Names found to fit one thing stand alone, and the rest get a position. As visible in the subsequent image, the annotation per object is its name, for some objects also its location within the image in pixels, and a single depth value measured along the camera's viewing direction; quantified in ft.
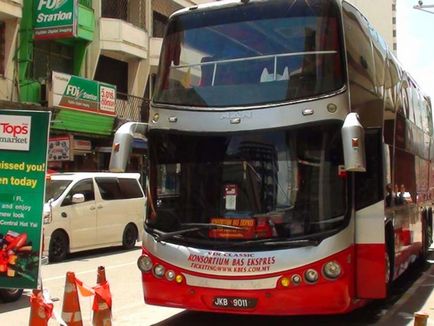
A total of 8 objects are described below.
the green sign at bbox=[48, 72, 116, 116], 68.13
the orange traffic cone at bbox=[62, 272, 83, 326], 21.30
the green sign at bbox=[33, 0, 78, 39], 68.49
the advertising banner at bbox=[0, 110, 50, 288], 26.09
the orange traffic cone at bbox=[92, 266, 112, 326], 20.92
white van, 46.52
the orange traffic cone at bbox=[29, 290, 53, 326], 19.29
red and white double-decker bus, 21.43
